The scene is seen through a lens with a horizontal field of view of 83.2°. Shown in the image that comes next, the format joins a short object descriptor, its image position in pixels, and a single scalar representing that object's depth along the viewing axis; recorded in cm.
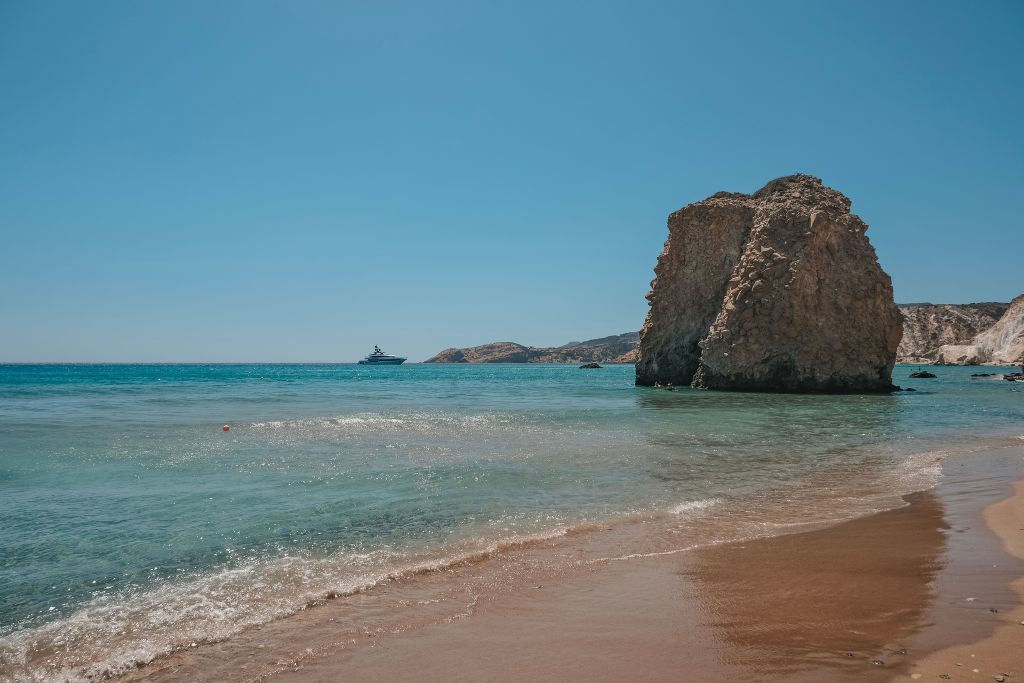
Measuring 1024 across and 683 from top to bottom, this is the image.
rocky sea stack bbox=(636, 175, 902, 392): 3506
